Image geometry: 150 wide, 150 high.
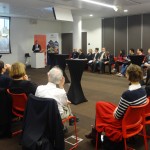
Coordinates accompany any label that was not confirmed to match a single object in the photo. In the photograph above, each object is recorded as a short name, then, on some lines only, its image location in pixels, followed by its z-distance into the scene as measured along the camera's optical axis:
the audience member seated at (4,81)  3.35
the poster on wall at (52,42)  13.12
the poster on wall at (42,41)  13.15
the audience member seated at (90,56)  10.82
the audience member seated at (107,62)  9.92
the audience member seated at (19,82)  2.96
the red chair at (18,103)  2.87
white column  10.90
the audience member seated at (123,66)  9.09
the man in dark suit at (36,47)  12.27
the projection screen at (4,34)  11.05
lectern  12.10
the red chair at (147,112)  2.76
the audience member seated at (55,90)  2.54
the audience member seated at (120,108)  2.32
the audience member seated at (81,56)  10.53
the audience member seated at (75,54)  10.70
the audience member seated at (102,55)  10.31
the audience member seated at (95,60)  10.24
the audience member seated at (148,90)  2.99
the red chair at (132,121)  2.25
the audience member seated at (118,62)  9.77
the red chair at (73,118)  2.69
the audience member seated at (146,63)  8.06
